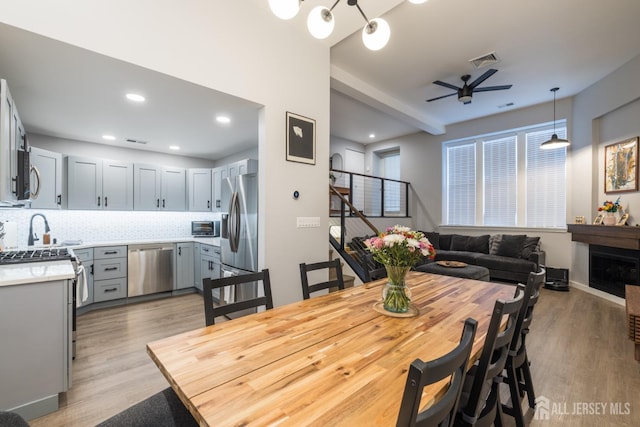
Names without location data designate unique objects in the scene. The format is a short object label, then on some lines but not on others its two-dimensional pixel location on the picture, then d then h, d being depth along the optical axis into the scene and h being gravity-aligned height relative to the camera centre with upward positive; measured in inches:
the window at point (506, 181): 209.2 +27.6
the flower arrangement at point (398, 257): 59.5 -9.6
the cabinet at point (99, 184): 161.2 +18.0
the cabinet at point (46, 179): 129.5 +16.7
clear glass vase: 60.0 -17.1
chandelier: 58.4 +44.1
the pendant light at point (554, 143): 172.2 +44.4
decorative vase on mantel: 161.6 -3.0
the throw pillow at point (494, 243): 215.0 -23.2
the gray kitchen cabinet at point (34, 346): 67.8 -34.2
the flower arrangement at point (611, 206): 160.4 +4.5
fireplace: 152.3 -32.3
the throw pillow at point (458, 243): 233.9 -24.7
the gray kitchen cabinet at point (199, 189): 207.2 +18.2
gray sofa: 189.6 -30.4
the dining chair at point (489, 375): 39.7 -25.4
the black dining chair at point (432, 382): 22.1 -14.7
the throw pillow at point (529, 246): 196.2 -23.1
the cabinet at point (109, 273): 155.9 -34.3
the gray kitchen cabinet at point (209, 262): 172.1 -31.1
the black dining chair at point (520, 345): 59.1 -30.6
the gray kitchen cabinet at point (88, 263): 148.9 -27.4
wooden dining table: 29.1 -21.0
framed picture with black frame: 110.0 +30.5
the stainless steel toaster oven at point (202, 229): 209.9 -11.9
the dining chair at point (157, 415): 40.4 -31.2
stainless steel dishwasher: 168.2 -34.7
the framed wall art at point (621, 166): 154.3 +27.8
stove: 88.0 -15.3
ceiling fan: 152.5 +69.9
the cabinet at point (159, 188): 185.5 +17.9
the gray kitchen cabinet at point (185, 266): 185.2 -35.6
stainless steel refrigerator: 124.4 -8.9
